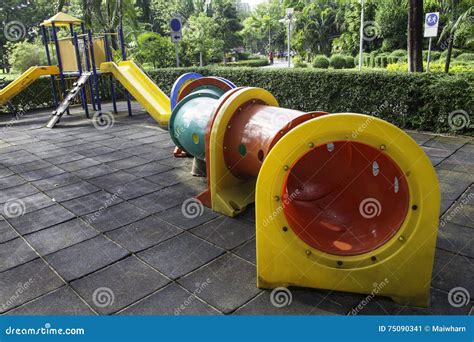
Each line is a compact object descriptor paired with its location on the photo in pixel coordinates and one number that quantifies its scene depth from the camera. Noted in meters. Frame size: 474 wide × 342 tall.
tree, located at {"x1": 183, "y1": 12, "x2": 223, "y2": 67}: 30.52
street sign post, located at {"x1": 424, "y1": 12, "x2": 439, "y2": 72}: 12.14
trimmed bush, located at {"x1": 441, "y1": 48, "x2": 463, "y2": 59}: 28.81
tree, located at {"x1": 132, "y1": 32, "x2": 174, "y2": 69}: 21.62
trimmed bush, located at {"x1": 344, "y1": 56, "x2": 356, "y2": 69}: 31.69
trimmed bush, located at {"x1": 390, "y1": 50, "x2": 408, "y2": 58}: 30.82
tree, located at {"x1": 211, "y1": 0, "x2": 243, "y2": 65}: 49.56
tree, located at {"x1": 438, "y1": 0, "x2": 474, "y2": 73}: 13.79
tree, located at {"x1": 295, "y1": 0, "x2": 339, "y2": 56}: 42.47
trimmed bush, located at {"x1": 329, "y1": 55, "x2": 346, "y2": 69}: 31.20
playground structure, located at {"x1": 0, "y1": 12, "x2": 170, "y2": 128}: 11.62
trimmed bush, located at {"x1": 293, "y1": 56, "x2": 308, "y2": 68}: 32.62
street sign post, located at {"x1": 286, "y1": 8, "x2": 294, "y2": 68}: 20.17
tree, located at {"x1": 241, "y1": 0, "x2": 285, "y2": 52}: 62.03
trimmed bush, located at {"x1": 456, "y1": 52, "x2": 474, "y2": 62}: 25.79
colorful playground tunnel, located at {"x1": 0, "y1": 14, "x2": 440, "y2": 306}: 2.98
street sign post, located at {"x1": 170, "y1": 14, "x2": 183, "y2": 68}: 12.90
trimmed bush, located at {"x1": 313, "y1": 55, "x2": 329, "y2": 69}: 30.61
